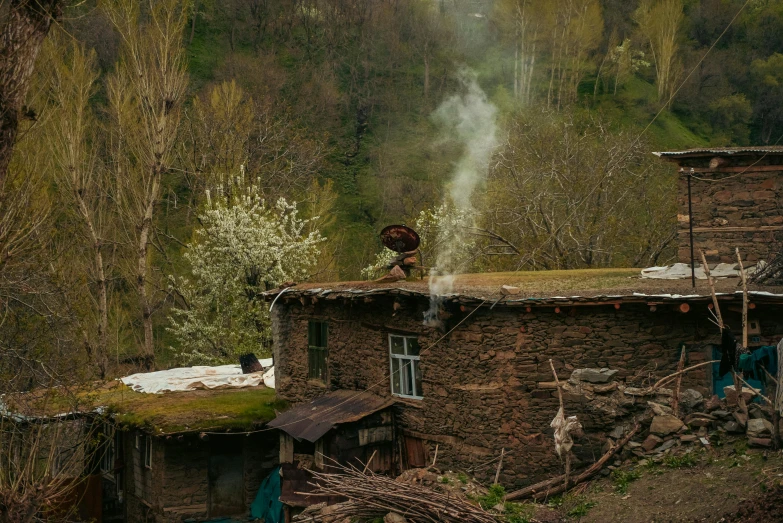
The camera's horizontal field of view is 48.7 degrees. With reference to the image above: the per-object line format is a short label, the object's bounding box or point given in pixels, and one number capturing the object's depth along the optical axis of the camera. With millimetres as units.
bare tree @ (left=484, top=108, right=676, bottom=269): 28781
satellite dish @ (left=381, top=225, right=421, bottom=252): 17391
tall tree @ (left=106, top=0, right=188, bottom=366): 28797
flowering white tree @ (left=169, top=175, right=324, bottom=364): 28469
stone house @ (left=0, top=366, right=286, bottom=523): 18062
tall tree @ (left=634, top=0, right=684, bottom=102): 58094
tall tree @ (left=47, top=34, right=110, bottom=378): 28234
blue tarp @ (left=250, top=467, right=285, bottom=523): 18078
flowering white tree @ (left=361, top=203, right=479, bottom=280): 29078
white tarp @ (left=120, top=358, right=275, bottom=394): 21641
